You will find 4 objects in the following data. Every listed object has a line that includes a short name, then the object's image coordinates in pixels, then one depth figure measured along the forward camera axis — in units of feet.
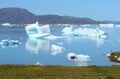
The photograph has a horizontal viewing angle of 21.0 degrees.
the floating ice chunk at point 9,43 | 170.40
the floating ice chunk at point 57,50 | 139.20
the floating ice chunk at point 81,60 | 100.30
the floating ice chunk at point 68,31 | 281.33
